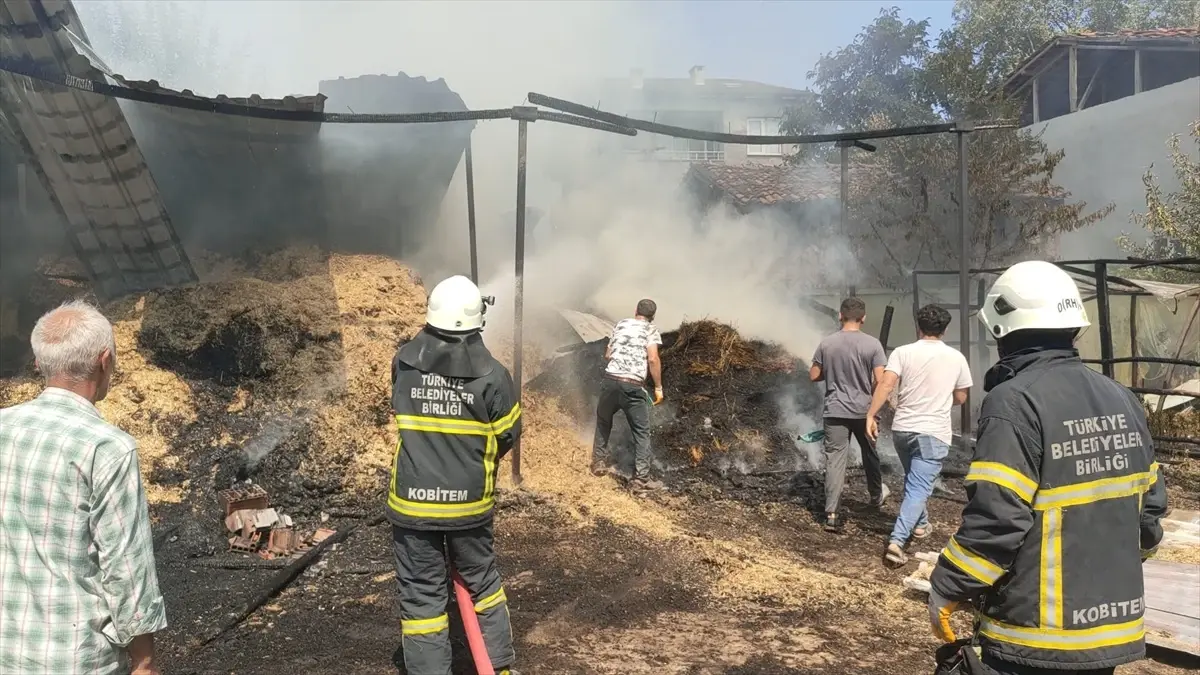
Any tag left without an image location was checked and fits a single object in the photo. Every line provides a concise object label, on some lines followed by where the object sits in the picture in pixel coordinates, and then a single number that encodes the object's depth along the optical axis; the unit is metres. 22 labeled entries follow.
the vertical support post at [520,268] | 7.01
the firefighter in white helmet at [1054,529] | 2.24
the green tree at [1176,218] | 13.51
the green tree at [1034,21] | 25.55
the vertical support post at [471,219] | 8.63
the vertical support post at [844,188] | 8.85
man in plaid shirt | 2.08
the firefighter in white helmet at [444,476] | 3.49
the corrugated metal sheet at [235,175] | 7.66
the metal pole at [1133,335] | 9.32
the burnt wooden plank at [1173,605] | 4.05
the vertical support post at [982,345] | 12.19
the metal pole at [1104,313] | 7.98
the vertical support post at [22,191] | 7.80
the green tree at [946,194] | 16.31
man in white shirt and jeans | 5.60
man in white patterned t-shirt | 7.71
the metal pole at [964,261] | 8.12
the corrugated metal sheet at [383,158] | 9.06
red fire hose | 3.49
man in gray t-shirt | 6.31
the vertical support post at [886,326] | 9.99
